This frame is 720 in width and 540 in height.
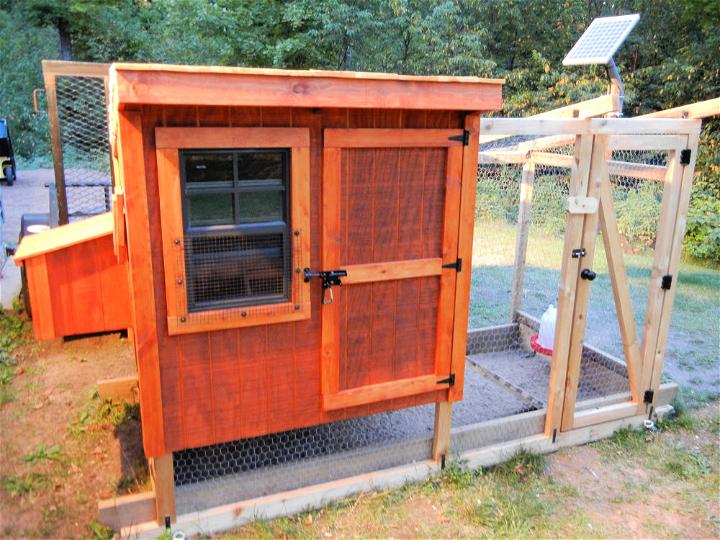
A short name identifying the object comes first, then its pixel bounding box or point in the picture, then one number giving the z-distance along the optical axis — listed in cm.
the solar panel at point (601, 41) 340
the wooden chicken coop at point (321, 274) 246
